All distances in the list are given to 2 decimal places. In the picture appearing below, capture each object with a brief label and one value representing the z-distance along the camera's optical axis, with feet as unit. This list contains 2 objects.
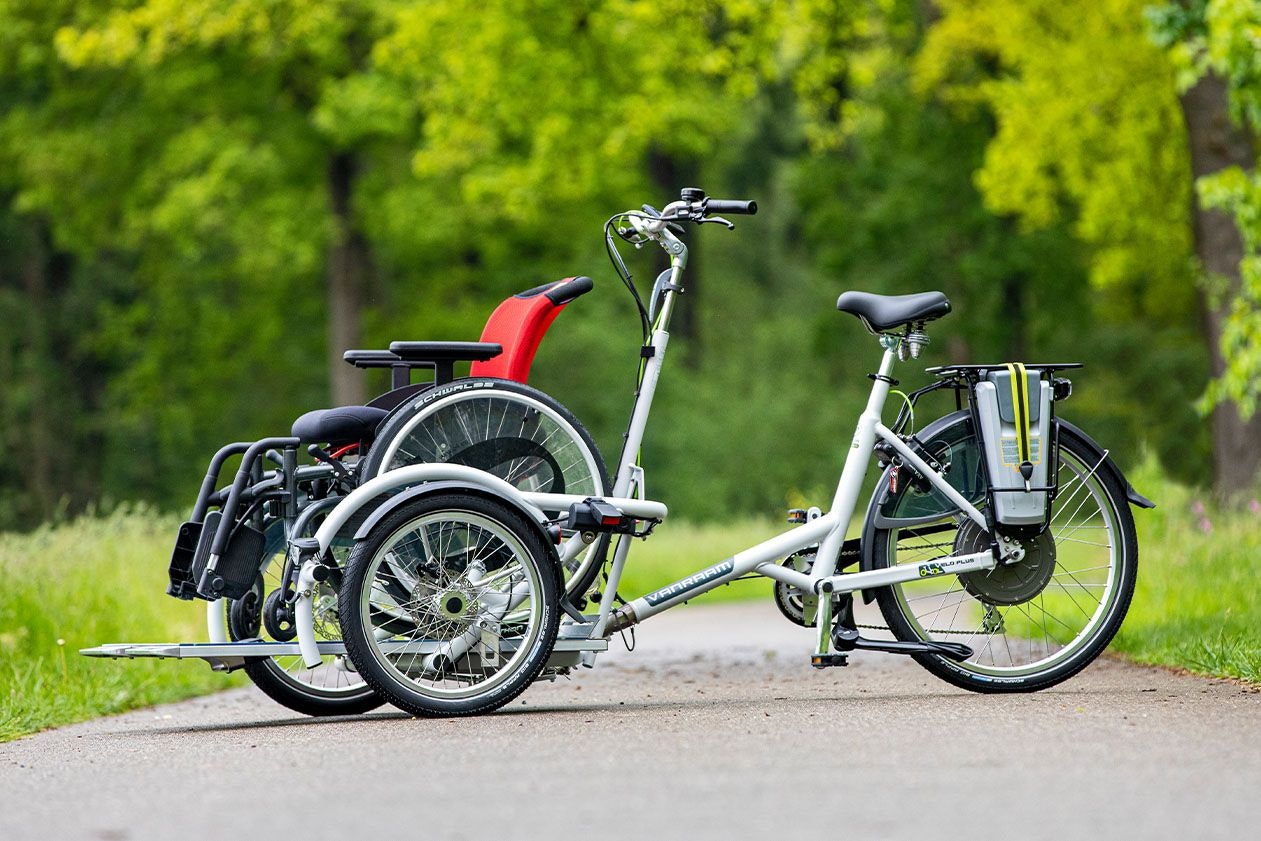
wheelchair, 43.27
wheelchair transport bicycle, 42.47
